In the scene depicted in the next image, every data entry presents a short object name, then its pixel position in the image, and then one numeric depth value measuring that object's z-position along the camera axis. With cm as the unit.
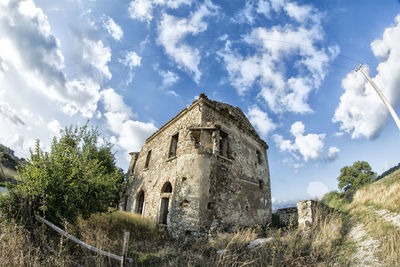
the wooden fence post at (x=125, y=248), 411
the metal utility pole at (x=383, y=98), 751
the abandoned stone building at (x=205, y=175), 849
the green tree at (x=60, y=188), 561
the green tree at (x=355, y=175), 2598
